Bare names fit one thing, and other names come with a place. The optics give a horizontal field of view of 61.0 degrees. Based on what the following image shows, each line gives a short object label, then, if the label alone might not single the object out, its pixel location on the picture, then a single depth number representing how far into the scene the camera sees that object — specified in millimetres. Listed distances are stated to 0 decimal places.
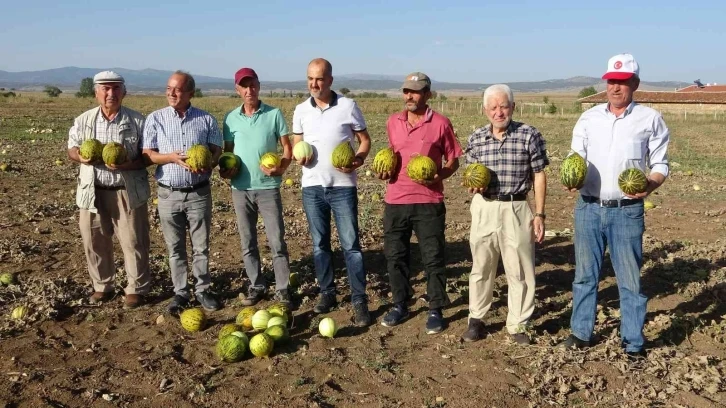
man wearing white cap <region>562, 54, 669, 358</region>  5586
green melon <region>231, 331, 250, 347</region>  6175
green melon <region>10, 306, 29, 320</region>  7195
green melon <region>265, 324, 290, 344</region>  6371
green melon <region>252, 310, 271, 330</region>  6656
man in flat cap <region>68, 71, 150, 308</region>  7375
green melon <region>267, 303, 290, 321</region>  6812
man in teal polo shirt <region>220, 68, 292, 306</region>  7133
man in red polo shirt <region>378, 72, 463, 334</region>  6499
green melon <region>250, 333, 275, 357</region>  6125
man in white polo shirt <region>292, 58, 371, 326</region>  6875
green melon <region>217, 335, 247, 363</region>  6047
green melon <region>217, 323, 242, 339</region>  6447
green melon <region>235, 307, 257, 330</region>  6805
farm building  65875
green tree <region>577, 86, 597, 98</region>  109800
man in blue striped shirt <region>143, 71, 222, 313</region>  7102
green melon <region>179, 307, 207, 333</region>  6934
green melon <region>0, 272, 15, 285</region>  8359
